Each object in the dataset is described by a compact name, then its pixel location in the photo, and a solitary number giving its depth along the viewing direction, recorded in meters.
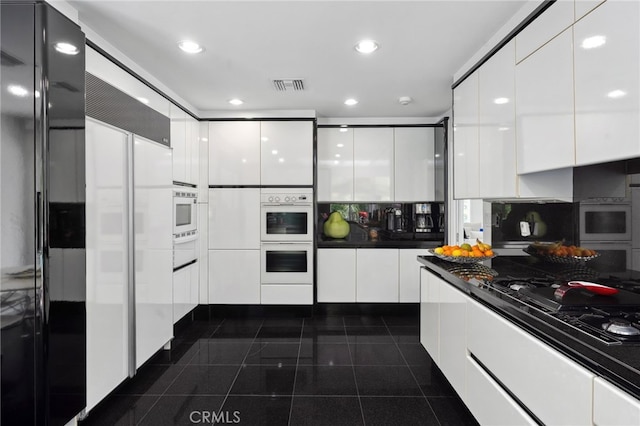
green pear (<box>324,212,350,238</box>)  4.43
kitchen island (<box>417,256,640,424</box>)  0.97
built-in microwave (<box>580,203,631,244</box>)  1.57
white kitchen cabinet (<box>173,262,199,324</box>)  3.35
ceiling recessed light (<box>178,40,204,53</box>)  2.33
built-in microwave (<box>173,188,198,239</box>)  3.25
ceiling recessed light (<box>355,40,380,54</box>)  2.32
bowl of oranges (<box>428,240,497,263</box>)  2.31
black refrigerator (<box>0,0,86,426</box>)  1.55
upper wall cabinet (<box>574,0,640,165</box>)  1.20
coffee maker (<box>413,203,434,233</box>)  4.43
